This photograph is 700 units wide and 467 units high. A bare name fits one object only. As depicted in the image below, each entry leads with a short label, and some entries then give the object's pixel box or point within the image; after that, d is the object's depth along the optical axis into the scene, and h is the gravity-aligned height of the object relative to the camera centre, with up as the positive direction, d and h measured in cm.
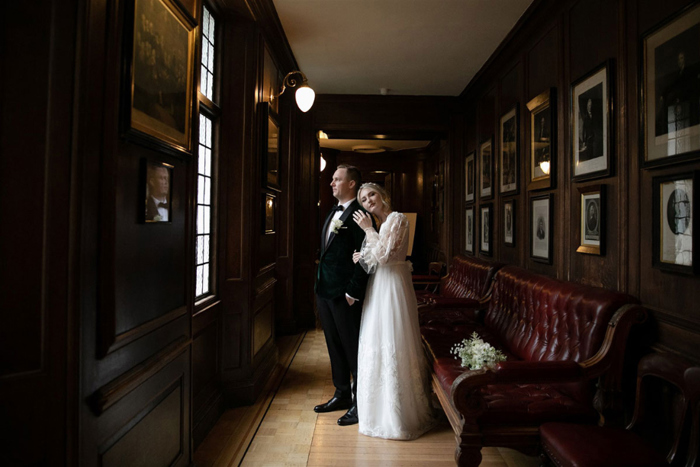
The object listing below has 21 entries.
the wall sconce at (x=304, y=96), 445 +152
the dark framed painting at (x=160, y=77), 162 +69
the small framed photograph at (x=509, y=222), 438 +22
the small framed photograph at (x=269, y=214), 421 +27
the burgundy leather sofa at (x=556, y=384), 221 -75
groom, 318 -34
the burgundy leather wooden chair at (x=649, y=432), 175 -87
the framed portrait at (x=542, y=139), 351 +90
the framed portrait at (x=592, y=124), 273 +82
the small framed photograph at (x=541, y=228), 354 +13
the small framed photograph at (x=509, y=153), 429 +95
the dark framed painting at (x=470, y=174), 589 +98
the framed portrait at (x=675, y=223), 198 +11
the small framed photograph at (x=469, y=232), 594 +15
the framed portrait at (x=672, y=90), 198 +78
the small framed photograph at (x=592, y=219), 280 +17
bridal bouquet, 257 -70
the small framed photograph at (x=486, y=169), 511 +92
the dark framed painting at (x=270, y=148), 398 +92
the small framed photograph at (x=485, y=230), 511 +15
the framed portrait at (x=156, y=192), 173 +20
